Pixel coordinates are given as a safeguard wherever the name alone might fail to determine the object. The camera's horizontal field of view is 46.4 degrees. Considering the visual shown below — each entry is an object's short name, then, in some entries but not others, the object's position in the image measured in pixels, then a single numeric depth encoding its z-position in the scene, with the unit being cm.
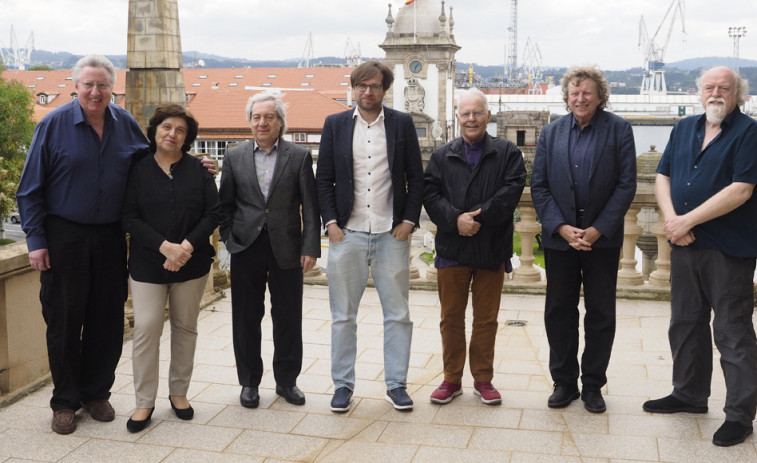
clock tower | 6788
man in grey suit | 460
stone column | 1560
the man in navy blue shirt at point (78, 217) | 426
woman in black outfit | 434
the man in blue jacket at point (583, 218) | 443
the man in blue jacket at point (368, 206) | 455
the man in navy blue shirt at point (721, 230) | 412
